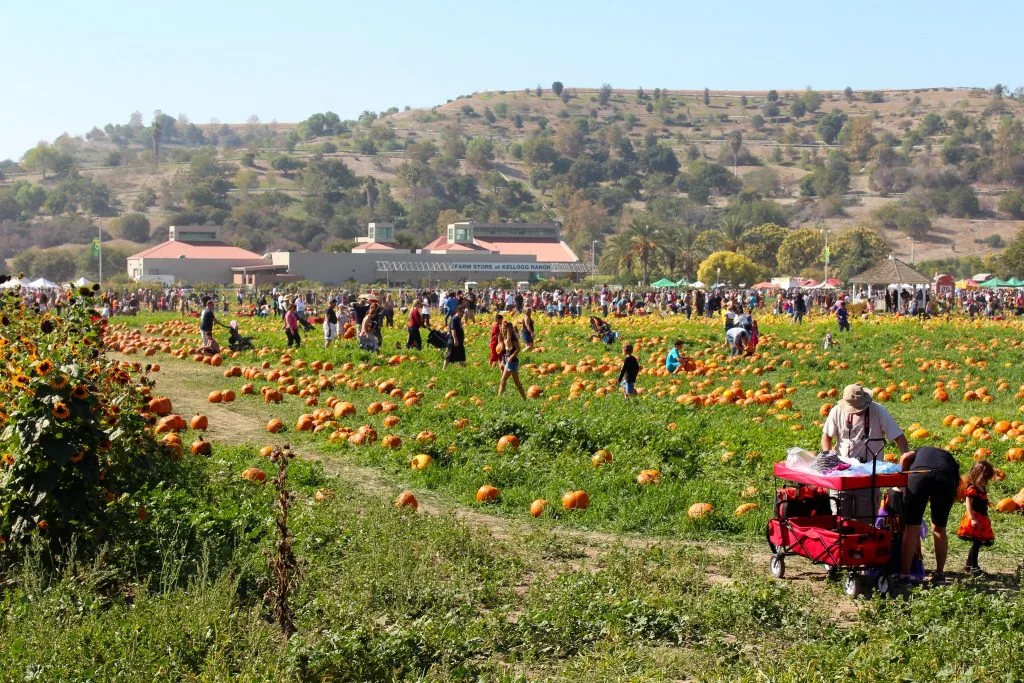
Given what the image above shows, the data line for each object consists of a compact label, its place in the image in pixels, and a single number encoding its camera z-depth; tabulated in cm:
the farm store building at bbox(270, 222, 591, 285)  11225
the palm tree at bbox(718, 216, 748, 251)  11894
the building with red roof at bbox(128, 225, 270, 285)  11888
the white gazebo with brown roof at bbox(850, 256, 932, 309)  6003
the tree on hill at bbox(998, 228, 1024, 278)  10288
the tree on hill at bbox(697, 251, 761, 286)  10462
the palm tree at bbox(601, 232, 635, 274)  10344
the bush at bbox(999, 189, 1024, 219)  19112
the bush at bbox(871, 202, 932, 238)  17612
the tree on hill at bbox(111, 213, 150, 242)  17550
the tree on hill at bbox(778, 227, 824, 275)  12456
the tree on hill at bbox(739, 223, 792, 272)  13088
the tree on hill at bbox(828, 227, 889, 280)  11669
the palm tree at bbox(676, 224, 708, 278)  11088
